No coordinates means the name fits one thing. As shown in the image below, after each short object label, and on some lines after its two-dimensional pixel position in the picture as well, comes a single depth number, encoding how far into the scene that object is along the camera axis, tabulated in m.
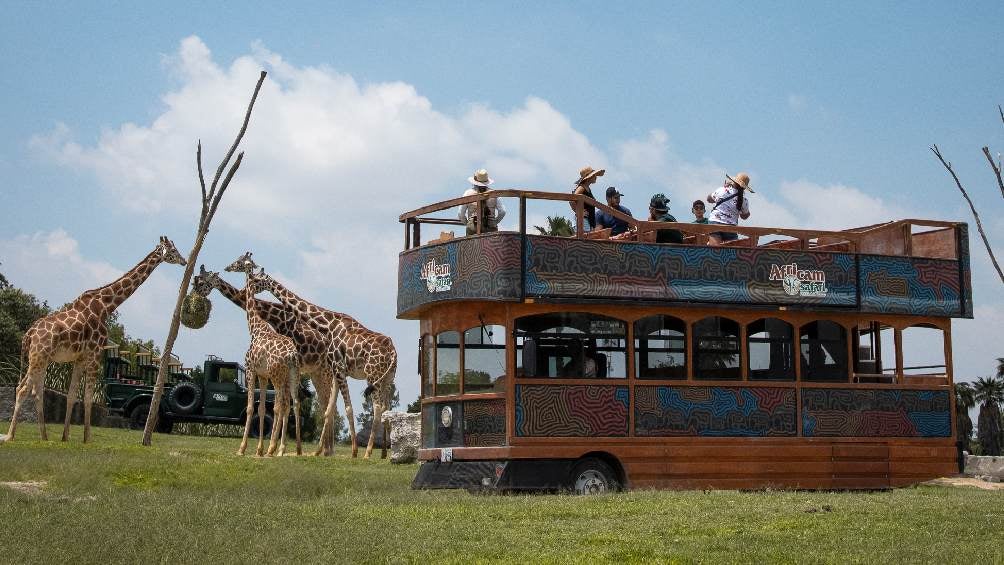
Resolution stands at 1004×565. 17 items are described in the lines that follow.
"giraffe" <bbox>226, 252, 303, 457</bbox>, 24.19
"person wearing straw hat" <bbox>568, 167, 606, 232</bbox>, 17.64
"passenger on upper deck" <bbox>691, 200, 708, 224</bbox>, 18.28
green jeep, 34.16
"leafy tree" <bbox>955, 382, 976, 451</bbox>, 36.38
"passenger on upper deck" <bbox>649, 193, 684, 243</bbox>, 17.70
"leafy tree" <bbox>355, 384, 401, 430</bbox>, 36.69
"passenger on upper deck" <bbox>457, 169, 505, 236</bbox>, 16.66
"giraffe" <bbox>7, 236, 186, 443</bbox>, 23.66
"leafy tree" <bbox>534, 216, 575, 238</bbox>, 33.28
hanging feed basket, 25.67
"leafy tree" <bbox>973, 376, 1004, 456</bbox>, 39.22
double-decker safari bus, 15.73
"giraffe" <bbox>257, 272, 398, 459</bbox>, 25.38
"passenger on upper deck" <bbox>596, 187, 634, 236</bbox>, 17.56
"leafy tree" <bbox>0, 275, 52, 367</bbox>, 41.09
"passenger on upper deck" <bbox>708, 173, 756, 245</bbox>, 18.48
